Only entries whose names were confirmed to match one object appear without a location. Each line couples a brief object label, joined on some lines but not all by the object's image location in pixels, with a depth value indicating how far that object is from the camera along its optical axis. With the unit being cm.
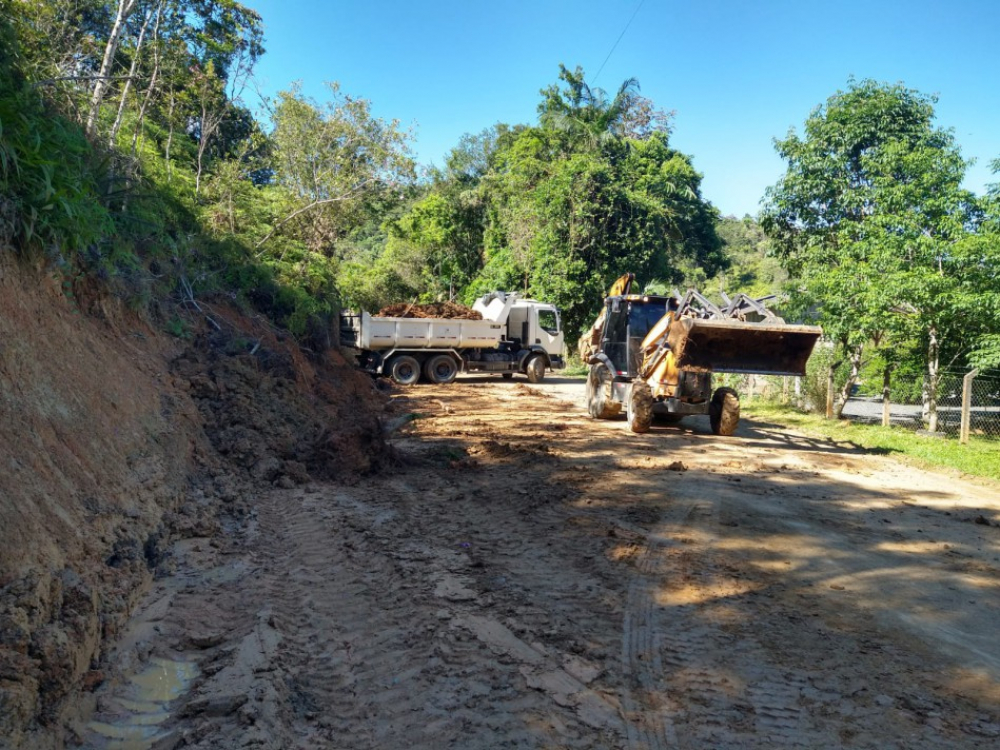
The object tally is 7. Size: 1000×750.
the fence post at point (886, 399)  1404
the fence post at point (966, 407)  1164
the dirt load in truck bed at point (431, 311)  1975
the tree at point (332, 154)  1631
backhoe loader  1022
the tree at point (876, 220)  1237
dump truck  1878
